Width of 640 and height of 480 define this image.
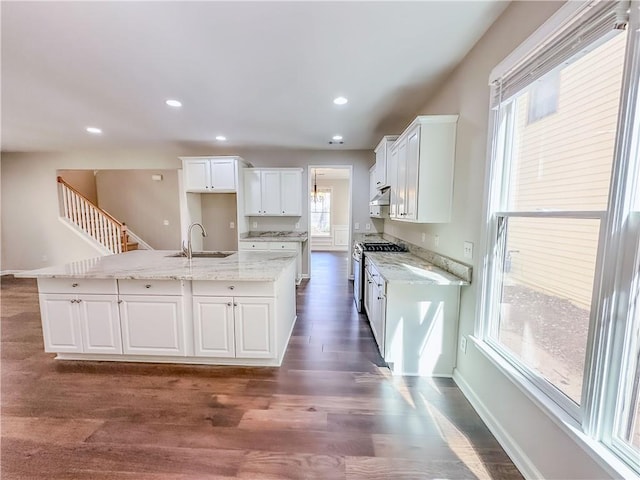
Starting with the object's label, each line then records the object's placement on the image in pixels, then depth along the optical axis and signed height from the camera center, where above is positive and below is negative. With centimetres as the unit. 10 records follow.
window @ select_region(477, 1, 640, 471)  102 -2
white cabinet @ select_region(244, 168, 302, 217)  525 +45
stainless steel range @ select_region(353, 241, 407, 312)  379 -60
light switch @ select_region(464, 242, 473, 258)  210 -27
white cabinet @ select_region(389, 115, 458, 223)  238 +44
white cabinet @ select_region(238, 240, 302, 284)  502 -59
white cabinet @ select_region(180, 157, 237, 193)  484 +72
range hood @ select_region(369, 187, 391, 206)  384 +25
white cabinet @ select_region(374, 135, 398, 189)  355 +78
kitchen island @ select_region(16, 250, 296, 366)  240 -92
